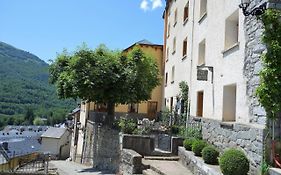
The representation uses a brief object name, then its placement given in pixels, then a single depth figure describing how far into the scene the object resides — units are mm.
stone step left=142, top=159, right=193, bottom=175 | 7391
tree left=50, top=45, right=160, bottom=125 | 12572
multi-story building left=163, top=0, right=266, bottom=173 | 6113
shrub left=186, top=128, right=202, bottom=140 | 9328
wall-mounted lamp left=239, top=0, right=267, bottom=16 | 5593
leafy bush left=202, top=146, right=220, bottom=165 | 6862
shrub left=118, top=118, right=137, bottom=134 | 10430
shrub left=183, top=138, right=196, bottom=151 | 8705
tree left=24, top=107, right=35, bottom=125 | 81258
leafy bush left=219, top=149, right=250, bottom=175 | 5485
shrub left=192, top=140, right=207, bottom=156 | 7847
